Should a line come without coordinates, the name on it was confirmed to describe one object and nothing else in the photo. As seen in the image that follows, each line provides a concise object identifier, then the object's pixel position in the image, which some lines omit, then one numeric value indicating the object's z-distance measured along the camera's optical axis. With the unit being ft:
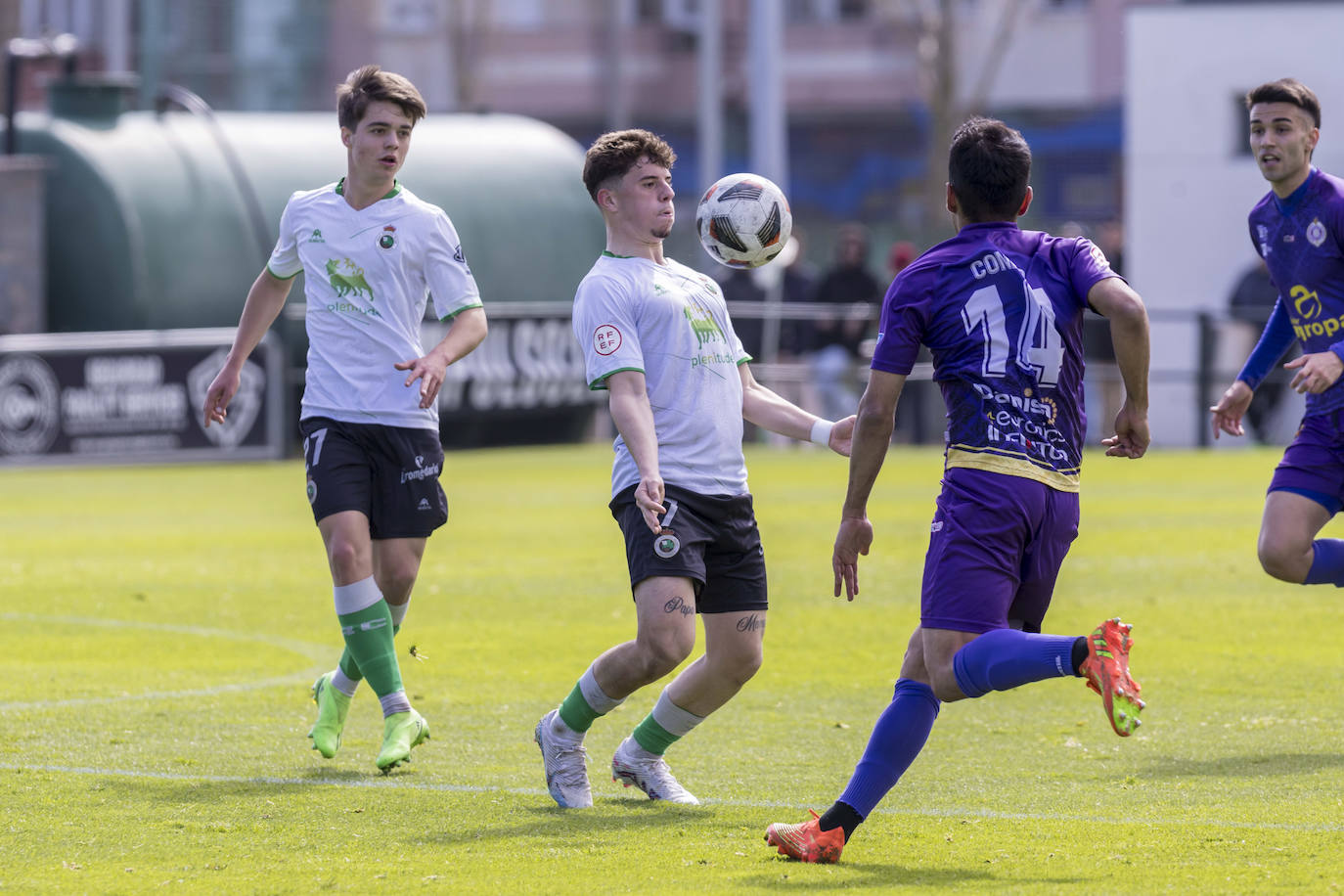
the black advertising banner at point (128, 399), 130.21
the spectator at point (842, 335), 156.04
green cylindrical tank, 142.92
